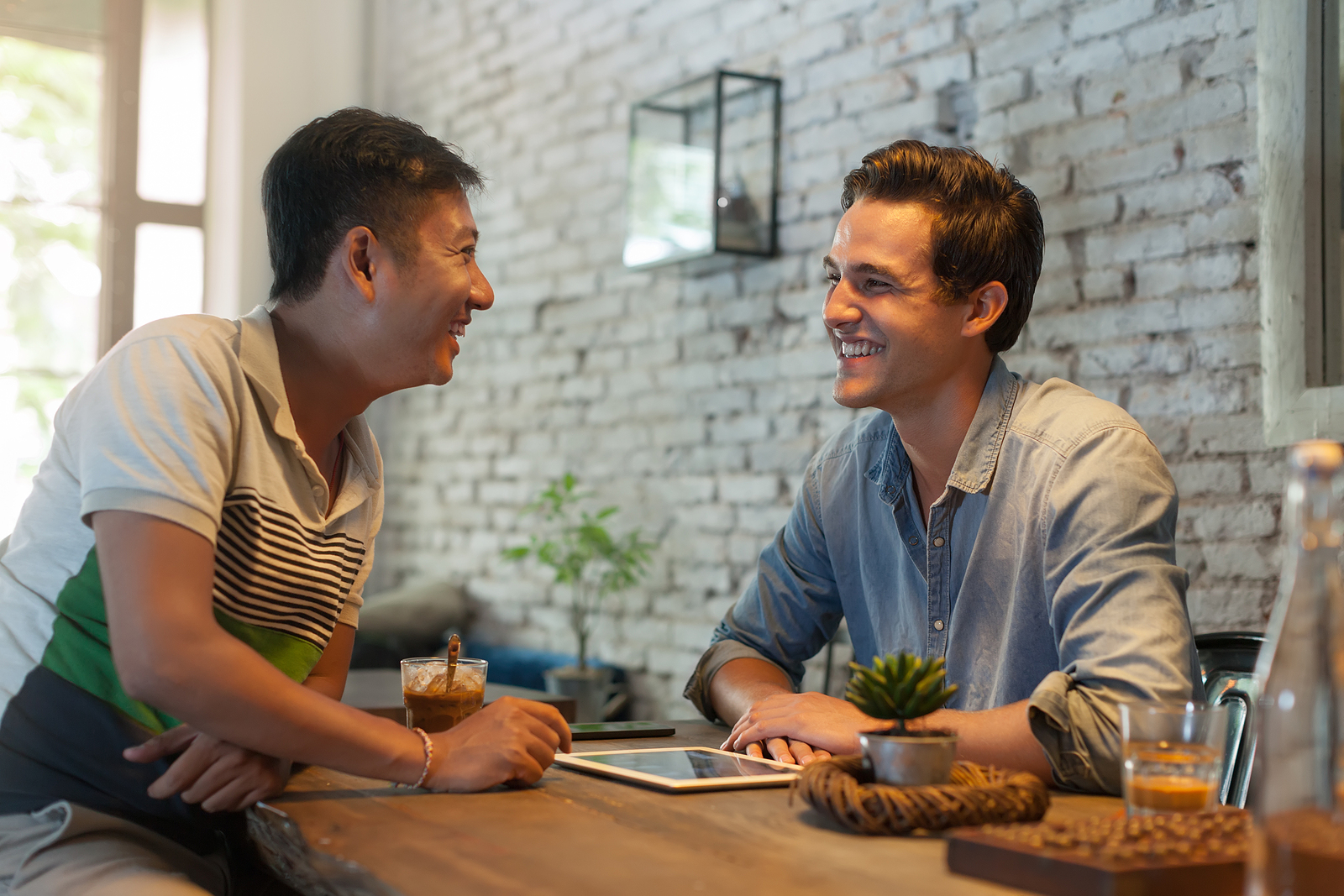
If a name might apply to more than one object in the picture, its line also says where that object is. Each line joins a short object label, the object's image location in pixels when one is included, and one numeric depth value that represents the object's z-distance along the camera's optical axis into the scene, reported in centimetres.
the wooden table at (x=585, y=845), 93
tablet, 130
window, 535
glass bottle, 74
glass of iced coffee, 146
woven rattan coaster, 107
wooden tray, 84
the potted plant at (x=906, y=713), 112
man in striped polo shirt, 124
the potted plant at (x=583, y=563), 393
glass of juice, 104
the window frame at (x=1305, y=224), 225
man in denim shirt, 140
